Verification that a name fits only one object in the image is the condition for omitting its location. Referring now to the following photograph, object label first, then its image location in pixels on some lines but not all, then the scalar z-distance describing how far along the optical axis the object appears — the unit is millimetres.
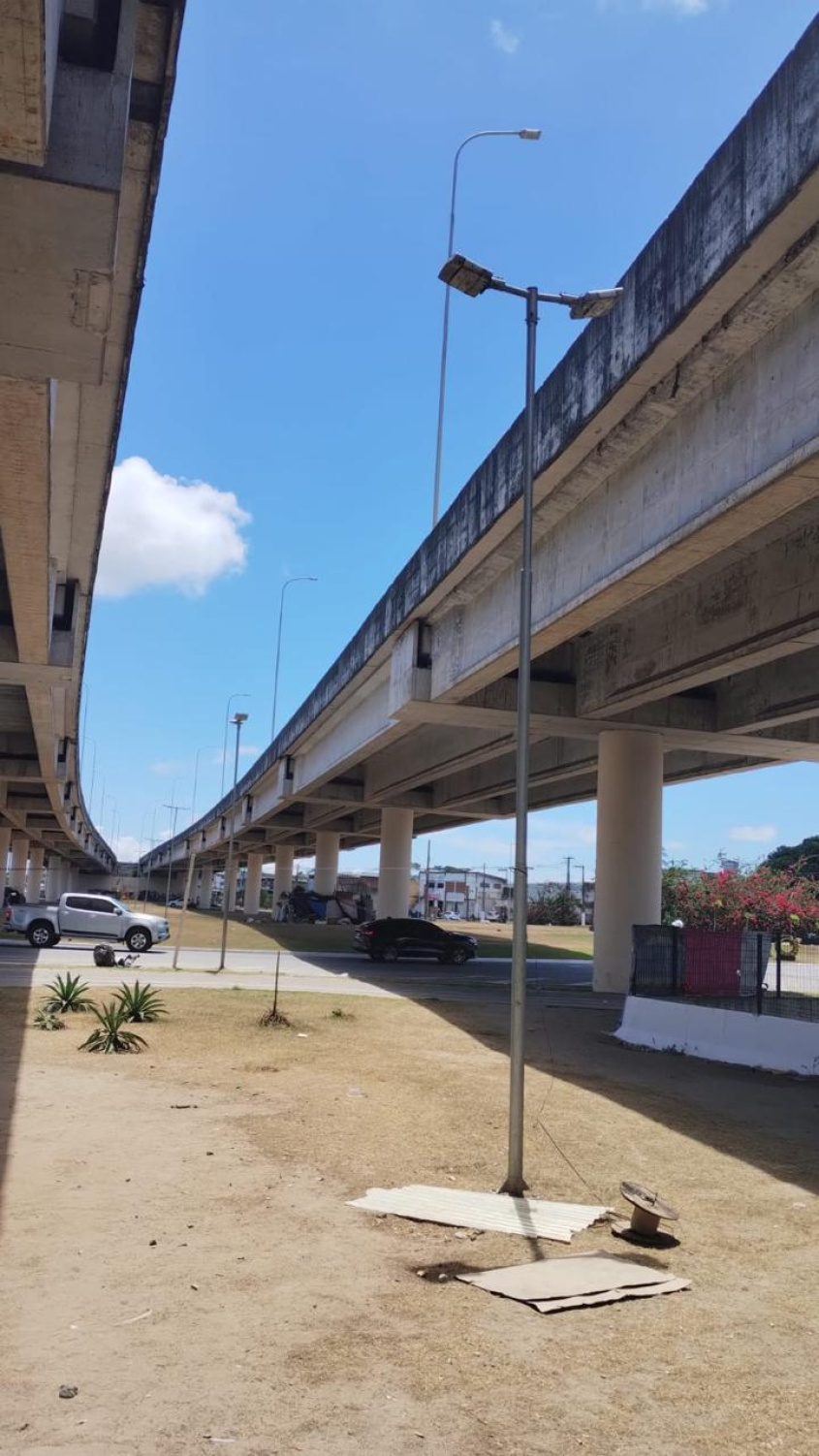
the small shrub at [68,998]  16600
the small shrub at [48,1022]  15102
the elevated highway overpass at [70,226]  5727
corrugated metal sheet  7070
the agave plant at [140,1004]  16234
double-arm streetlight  7973
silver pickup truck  32688
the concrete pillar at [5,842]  68806
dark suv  36125
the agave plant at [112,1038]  13719
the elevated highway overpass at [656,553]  9359
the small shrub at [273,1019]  16812
